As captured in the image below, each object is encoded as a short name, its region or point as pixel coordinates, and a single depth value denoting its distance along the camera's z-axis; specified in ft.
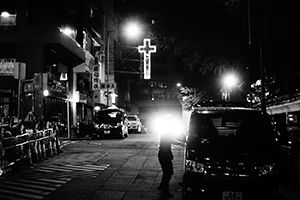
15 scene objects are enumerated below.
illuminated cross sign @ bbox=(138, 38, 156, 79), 131.85
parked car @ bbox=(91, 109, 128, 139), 90.53
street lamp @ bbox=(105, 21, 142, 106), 113.60
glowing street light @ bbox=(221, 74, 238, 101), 68.33
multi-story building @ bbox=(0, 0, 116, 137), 90.68
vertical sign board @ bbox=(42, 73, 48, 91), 76.96
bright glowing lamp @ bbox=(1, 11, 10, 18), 92.63
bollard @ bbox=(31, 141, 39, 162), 48.39
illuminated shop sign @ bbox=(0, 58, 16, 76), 90.07
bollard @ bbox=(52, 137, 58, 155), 56.59
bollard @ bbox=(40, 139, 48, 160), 51.47
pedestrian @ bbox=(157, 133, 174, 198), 30.96
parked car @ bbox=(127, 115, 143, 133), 123.34
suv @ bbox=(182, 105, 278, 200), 21.65
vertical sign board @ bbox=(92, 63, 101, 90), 124.77
